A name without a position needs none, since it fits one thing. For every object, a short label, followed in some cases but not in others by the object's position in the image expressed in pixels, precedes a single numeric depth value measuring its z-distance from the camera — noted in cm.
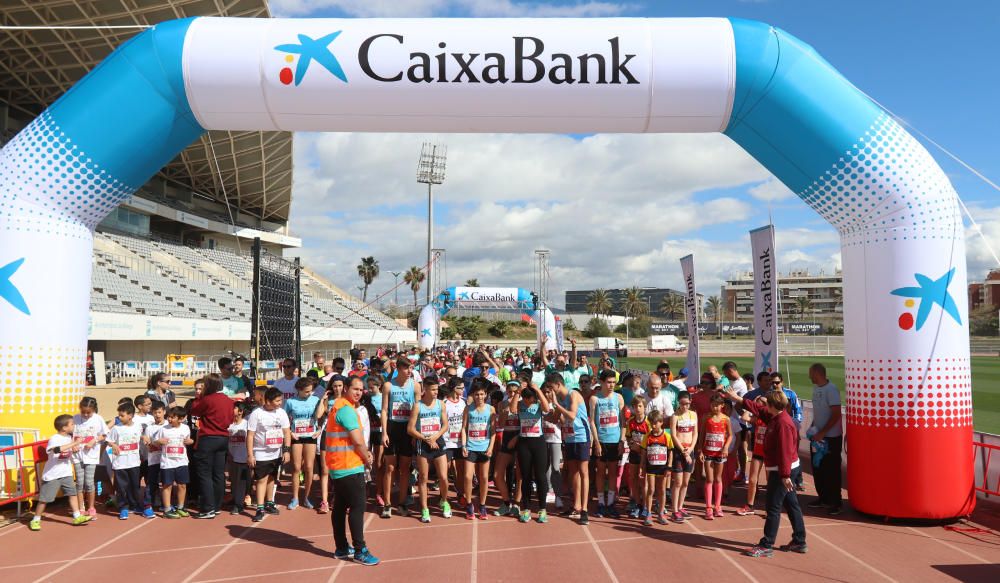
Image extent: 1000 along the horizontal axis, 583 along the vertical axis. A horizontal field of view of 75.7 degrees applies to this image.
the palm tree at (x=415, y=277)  9081
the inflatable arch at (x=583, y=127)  645
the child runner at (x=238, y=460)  702
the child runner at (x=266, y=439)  666
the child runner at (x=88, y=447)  662
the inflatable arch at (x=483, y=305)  2861
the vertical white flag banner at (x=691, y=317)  1181
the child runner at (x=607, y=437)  689
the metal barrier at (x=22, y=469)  661
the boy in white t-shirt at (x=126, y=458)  673
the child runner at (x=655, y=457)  643
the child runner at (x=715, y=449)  672
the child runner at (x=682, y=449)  653
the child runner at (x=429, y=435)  673
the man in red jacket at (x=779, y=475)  550
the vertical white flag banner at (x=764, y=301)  916
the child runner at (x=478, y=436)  688
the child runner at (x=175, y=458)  674
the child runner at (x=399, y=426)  695
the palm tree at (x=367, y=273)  9431
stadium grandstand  2567
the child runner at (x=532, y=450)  669
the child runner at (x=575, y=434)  670
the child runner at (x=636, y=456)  657
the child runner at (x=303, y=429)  710
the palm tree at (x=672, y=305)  9984
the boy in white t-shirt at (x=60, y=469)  639
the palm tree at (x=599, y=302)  9731
